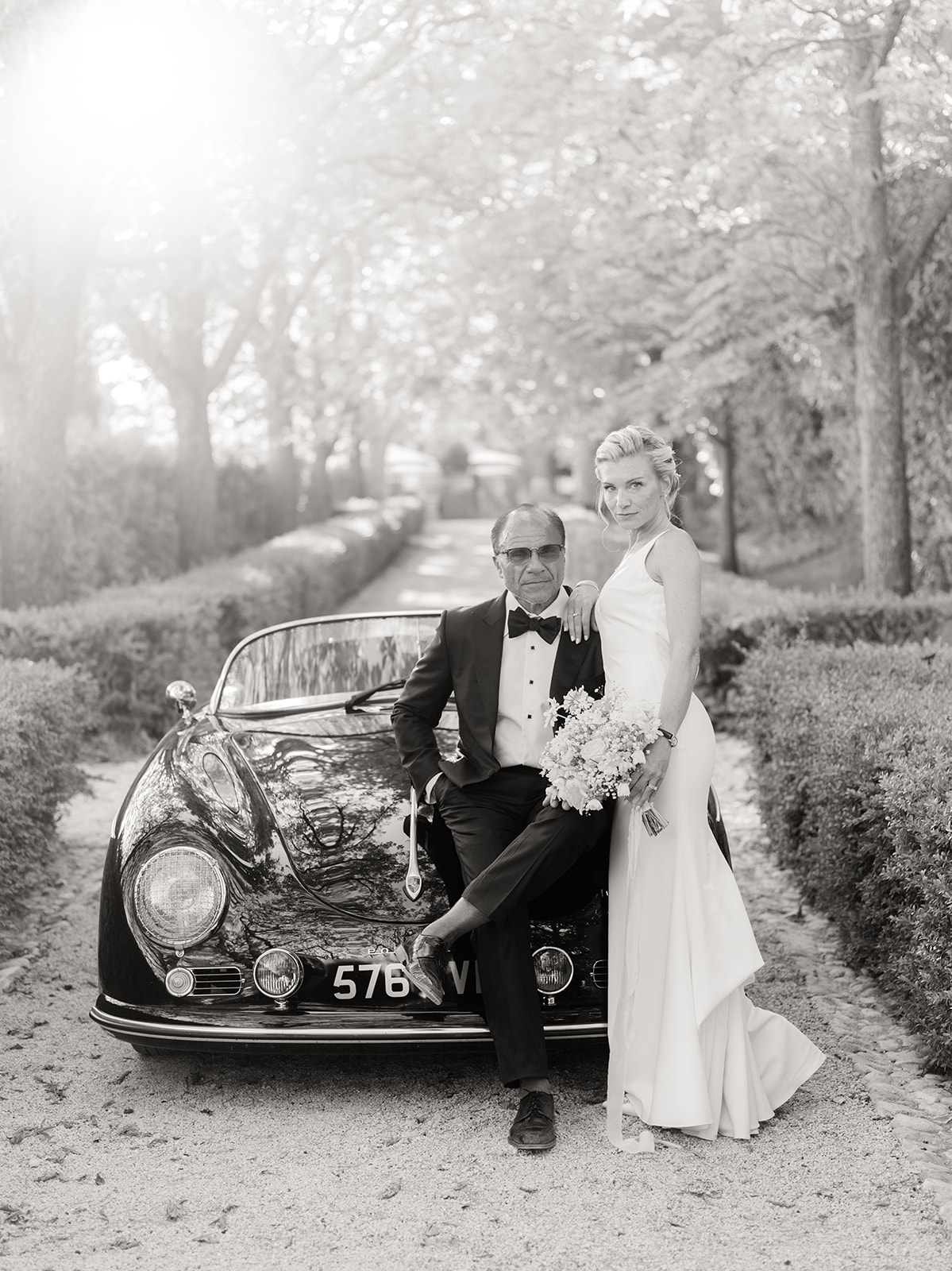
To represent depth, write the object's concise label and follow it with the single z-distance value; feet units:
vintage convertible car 13.00
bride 12.54
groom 12.67
